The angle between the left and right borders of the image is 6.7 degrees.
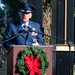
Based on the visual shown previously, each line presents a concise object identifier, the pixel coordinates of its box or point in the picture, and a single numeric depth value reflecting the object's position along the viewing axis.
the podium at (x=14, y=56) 7.11
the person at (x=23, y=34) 7.59
